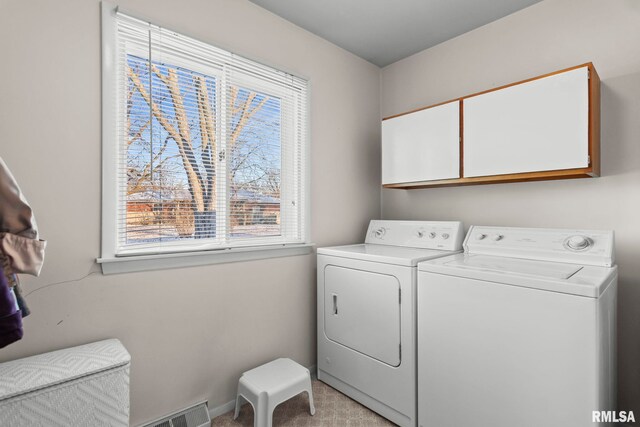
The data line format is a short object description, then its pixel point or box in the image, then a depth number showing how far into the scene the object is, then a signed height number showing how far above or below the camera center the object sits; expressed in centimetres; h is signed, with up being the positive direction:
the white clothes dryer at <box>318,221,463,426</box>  176 -61
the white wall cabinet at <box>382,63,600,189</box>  160 +47
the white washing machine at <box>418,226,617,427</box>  122 -51
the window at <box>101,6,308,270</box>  155 +39
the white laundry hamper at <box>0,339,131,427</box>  113 -66
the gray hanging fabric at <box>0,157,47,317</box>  86 -5
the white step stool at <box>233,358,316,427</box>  169 -95
